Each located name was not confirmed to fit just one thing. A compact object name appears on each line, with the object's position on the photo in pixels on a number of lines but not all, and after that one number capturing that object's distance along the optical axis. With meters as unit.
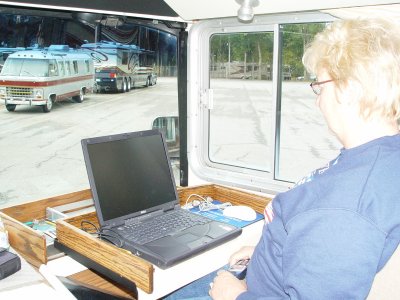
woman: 0.72
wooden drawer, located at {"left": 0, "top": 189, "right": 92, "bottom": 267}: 1.33
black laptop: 1.42
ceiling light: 1.70
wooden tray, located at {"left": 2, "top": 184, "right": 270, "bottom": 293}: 1.21
